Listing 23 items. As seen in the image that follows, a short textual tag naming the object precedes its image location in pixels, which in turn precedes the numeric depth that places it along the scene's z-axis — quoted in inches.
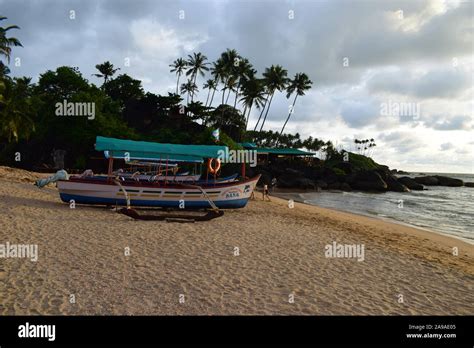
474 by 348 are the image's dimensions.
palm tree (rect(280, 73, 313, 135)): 2359.7
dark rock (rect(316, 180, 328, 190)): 1905.9
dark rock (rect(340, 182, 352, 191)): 1912.4
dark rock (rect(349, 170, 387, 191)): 1958.7
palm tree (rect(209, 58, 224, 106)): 2229.3
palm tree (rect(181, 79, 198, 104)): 2632.9
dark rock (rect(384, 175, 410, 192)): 2006.6
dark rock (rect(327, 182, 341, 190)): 1951.2
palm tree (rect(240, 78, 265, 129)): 2212.1
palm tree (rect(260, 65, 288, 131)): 2237.9
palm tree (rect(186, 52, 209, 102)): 2417.6
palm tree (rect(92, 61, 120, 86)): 2524.6
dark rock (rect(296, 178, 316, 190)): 1806.1
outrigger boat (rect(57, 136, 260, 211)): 611.5
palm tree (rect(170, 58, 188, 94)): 2640.3
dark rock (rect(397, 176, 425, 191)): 2227.4
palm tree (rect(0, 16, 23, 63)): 990.1
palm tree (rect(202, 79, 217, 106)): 2457.3
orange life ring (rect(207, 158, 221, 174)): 661.5
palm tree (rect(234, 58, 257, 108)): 2226.9
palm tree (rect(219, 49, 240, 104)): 2212.1
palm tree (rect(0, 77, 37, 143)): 1167.0
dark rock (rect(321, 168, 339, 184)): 2088.3
